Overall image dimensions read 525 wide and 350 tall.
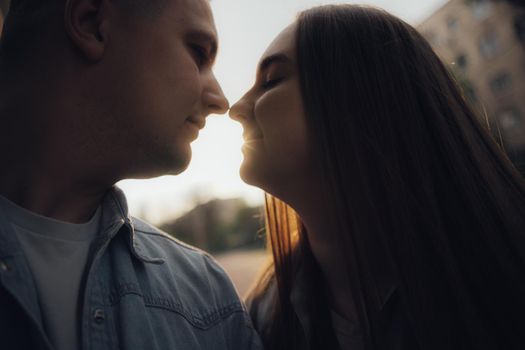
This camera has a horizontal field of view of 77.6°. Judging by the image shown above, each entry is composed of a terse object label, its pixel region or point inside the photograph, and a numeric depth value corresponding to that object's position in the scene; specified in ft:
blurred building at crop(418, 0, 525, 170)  71.41
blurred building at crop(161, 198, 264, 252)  103.91
